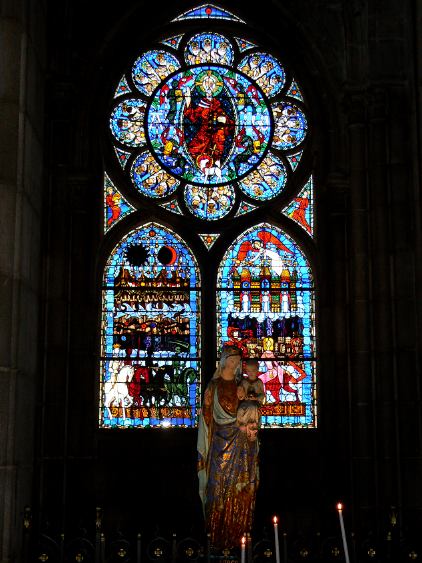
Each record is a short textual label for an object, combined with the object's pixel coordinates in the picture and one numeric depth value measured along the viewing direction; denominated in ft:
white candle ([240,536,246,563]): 21.04
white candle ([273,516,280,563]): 19.94
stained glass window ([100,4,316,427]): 43.68
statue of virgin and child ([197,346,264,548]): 32.78
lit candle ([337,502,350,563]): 20.31
